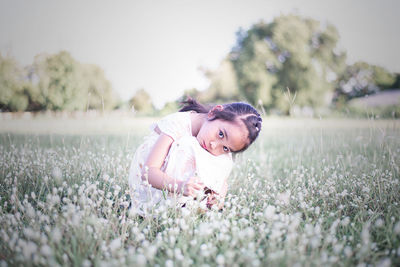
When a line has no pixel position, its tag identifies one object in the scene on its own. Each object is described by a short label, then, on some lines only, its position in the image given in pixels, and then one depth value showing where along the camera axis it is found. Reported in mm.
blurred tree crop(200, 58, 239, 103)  30875
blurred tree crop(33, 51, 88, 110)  18583
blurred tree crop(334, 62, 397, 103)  39100
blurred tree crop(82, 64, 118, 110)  26973
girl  2598
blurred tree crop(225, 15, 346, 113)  28625
